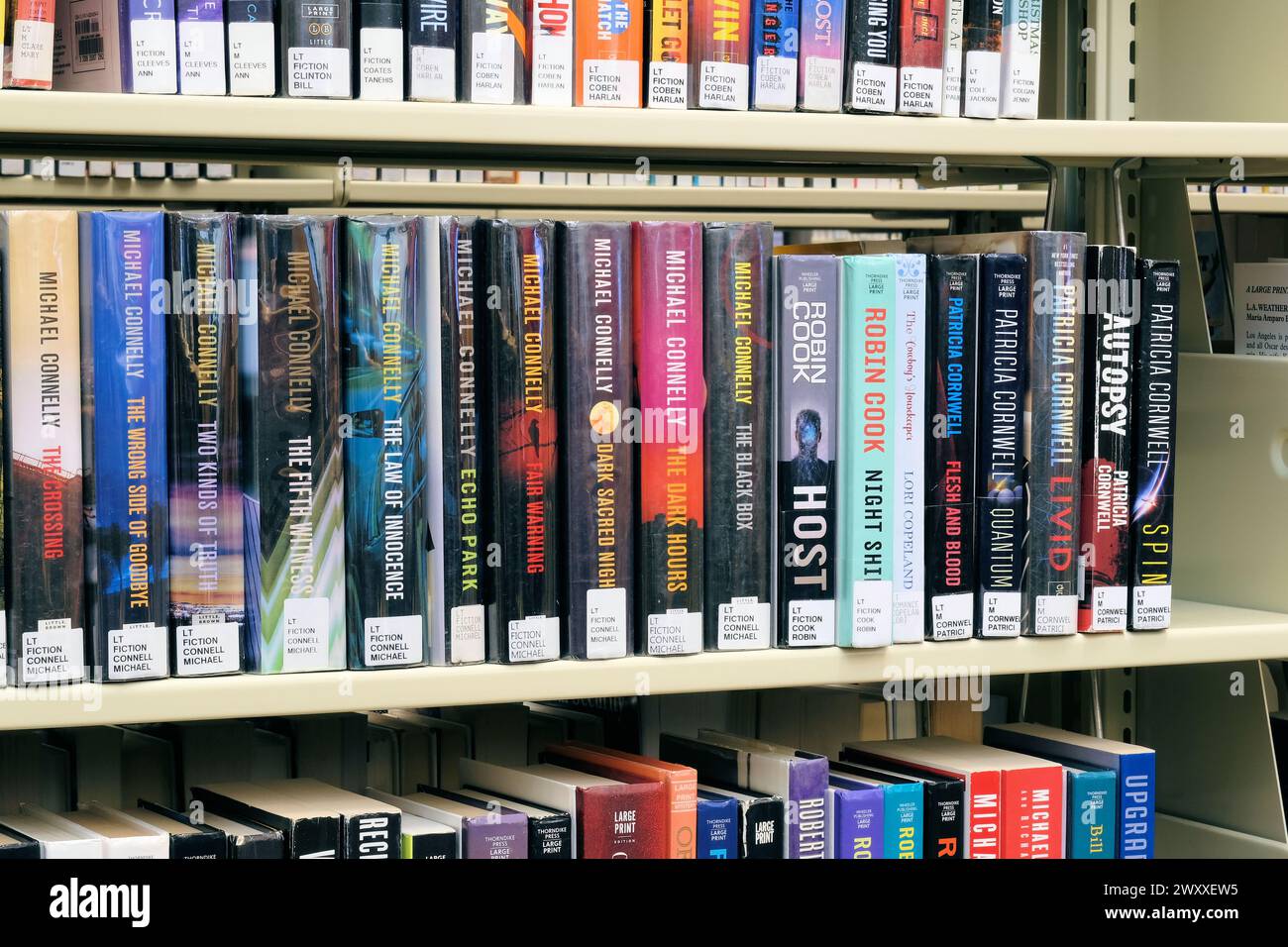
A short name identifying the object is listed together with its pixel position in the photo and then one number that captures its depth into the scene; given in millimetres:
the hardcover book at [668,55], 1150
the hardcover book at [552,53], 1123
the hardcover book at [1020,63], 1251
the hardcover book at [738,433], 1156
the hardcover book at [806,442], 1176
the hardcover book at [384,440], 1075
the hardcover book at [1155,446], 1268
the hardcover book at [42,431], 1006
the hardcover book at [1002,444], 1225
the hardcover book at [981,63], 1239
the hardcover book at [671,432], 1138
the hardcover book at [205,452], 1035
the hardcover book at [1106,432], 1256
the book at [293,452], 1052
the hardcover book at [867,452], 1187
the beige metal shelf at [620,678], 1021
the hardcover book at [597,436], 1121
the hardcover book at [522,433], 1106
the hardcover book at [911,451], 1199
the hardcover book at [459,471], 1095
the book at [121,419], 1020
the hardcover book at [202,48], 1051
